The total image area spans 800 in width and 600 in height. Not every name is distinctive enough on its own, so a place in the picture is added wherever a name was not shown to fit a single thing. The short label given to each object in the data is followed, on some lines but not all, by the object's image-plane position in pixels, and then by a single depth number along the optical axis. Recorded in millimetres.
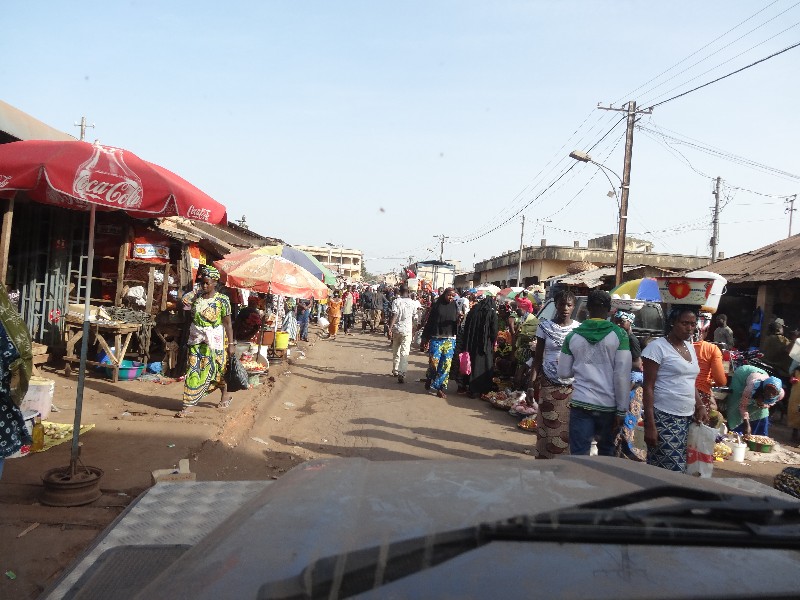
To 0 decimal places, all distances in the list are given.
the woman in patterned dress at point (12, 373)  3277
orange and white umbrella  9828
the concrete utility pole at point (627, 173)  19089
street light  19078
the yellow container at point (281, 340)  13500
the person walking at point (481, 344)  10688
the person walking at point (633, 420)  5891
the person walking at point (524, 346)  10031
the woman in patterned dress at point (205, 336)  7043
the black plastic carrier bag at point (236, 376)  7945
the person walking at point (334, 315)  22336
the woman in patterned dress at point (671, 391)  4520
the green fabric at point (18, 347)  3283
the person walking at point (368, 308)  27209
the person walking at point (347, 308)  24656
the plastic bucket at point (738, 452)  7281
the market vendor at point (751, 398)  8070
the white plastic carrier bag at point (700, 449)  4801
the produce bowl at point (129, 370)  9094
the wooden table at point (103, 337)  8781
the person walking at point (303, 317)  19172
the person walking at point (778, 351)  10547
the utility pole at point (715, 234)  30467
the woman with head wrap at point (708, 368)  5867
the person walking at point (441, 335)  10336
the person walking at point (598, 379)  4504
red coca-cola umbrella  4266
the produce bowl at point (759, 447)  7759
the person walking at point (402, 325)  11352
